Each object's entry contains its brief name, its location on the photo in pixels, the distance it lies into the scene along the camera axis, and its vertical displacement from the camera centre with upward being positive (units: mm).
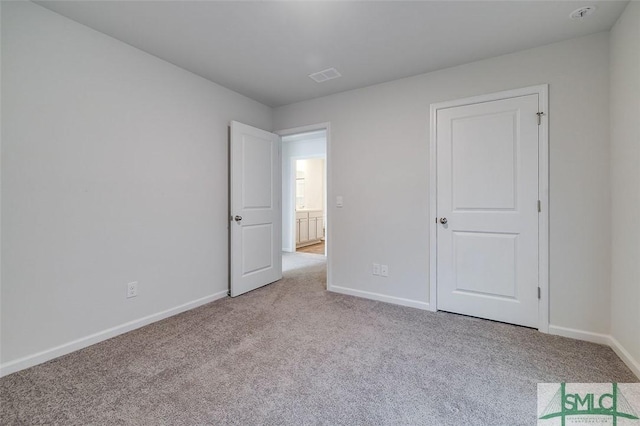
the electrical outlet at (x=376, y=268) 3096 -655
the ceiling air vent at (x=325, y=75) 2758 +1370
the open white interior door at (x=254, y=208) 3207 +19
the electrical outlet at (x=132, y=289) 2354 -679
